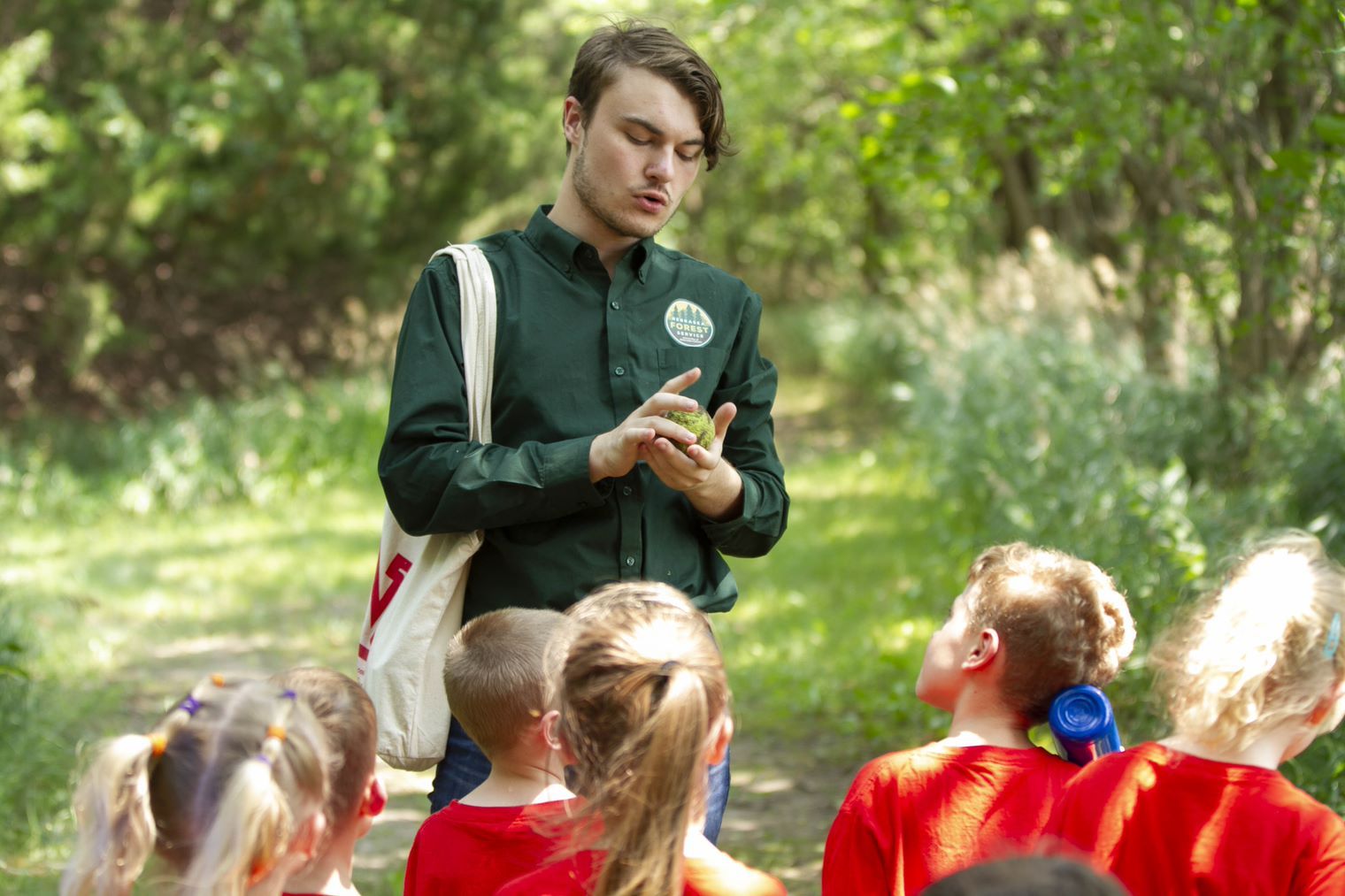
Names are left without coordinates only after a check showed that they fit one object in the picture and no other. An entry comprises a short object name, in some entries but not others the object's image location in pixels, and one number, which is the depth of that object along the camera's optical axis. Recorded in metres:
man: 2.42
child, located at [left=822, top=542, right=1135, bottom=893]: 2.32
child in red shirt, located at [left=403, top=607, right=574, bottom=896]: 2.31
